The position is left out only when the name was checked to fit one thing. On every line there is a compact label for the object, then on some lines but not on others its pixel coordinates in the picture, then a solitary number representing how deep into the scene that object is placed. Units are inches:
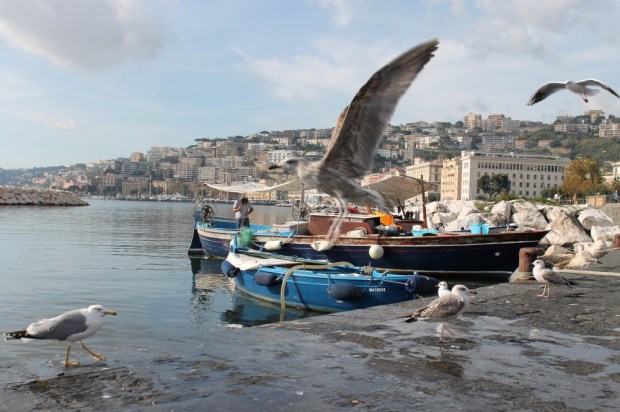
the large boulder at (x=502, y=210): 1193.7
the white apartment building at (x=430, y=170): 4682.6
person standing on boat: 816.9
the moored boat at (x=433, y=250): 641.6
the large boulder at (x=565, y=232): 970.1
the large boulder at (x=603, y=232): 915.4
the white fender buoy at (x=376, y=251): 632.4
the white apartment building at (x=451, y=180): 5113.2
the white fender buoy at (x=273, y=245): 673.6
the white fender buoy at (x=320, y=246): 641.6
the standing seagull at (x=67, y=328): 186.9
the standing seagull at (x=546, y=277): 330.7
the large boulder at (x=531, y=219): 1105.7
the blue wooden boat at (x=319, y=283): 407.8
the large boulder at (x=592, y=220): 1047.6
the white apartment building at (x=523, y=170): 4891.7
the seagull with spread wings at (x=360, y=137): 219.3
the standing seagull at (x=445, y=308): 222.7
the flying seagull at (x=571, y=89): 472.7
